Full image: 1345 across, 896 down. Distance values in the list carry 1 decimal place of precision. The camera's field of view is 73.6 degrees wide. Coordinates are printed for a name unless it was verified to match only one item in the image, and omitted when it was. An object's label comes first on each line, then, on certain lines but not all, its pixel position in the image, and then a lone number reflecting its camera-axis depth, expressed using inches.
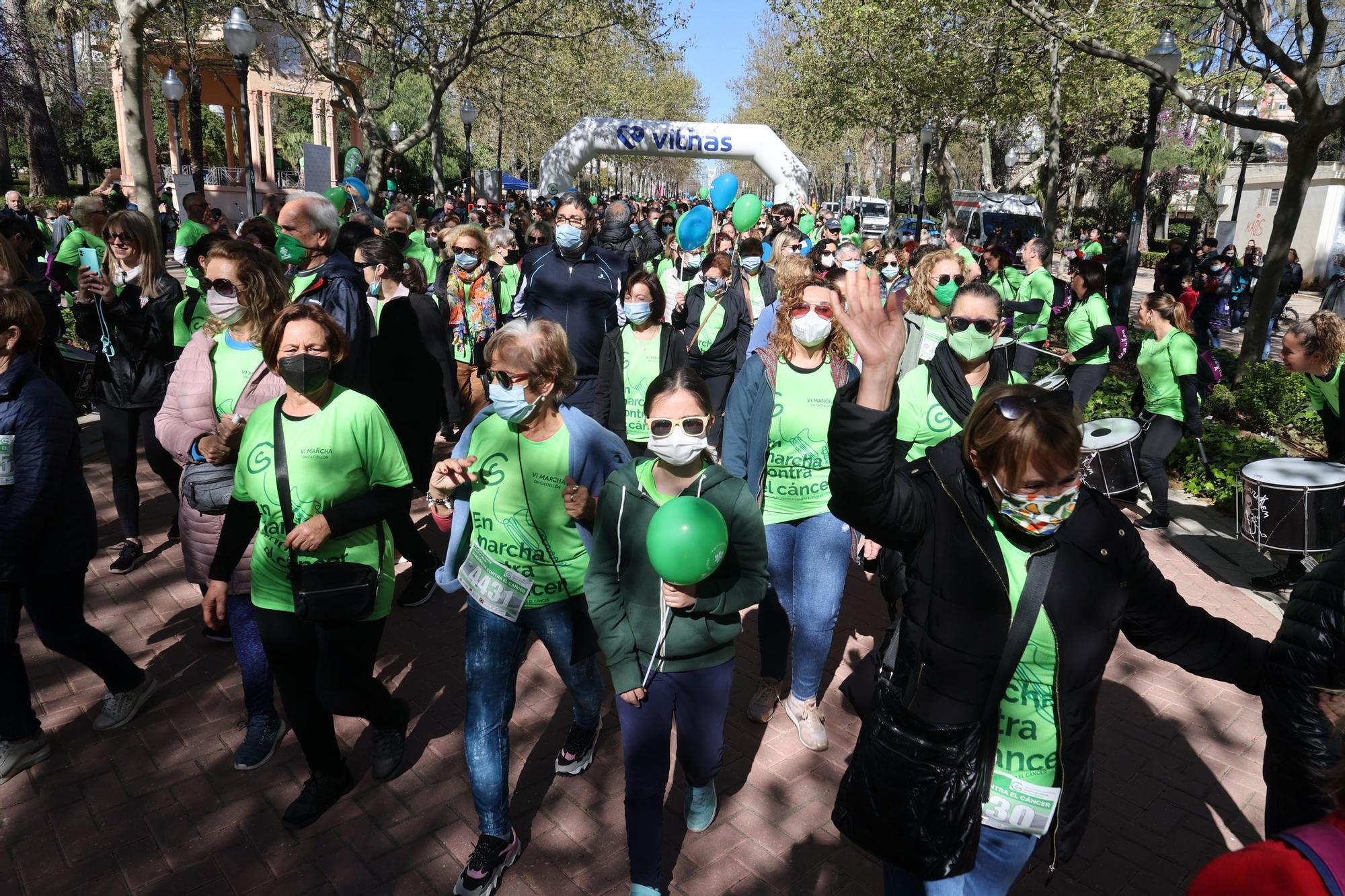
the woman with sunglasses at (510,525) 118.4
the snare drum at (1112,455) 229.6
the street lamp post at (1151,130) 453.7
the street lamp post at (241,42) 469.4
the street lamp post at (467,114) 1013.8
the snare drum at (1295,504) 184.8
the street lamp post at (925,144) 986.7
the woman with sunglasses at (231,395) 139.7
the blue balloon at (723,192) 483.8
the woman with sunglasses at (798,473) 153.4
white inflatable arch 1054.4
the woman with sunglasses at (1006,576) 77.0
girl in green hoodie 107.9
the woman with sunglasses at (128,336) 203.6
